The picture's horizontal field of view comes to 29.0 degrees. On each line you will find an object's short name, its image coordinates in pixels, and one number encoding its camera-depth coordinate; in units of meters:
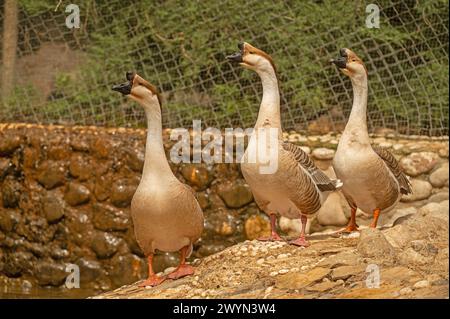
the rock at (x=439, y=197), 8.09
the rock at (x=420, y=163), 8.20
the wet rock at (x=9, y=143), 8.61
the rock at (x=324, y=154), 8.32
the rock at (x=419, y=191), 8.19
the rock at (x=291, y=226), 8.20
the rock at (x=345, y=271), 4.77
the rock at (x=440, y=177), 8.12
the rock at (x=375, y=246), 5.02
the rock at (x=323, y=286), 4.66
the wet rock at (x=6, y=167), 8.63
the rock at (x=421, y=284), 4.36
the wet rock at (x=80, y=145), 8.52
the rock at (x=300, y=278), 4.77
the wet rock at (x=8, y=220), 8.54
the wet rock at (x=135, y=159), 8.42
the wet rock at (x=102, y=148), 8.48
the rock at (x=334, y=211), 8.20
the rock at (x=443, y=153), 8.20
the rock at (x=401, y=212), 8.10
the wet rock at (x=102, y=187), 8.48
